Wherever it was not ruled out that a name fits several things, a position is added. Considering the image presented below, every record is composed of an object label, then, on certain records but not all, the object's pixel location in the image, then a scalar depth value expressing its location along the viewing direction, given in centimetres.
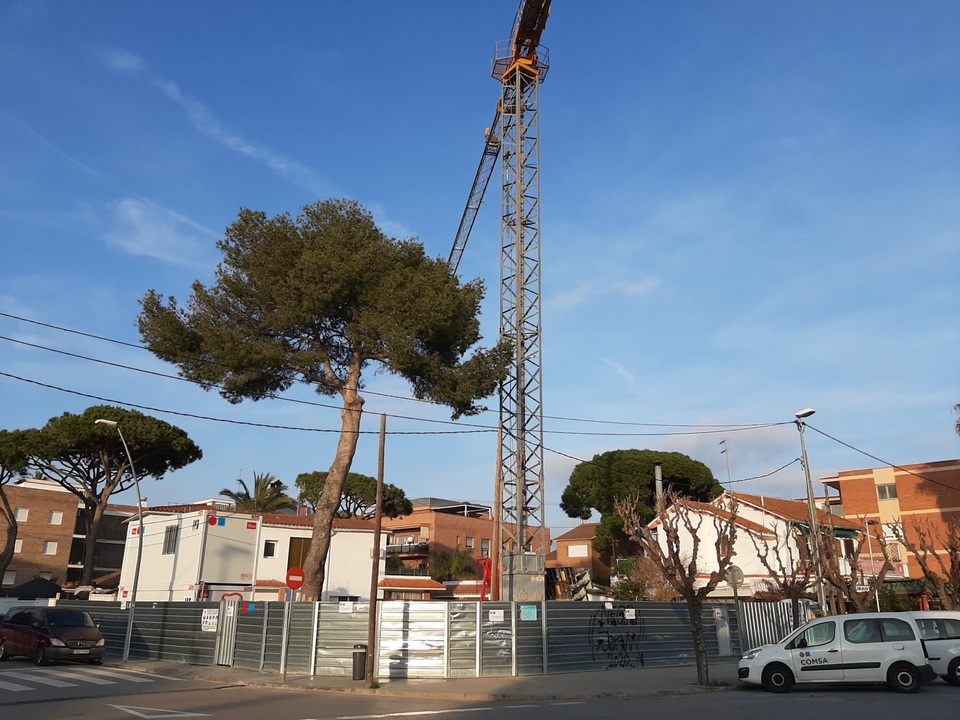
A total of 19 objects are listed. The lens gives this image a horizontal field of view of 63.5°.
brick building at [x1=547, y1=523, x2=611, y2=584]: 6359
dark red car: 2203
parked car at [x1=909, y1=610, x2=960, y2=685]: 1717
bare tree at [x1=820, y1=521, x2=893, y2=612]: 2455
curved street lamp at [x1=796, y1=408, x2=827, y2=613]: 2549
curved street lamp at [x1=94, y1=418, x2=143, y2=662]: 2613
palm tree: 5947
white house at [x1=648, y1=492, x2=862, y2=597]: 4200
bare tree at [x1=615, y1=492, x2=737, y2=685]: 1792
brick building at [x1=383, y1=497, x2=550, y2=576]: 6347
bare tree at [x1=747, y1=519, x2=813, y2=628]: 2311
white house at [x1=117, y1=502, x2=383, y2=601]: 3731
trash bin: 1916
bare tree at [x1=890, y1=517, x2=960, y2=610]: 2723
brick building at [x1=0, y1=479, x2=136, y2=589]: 6297
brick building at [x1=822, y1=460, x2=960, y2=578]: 5175
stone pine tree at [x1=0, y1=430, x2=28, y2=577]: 4844
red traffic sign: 1852
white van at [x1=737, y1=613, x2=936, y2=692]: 1567
